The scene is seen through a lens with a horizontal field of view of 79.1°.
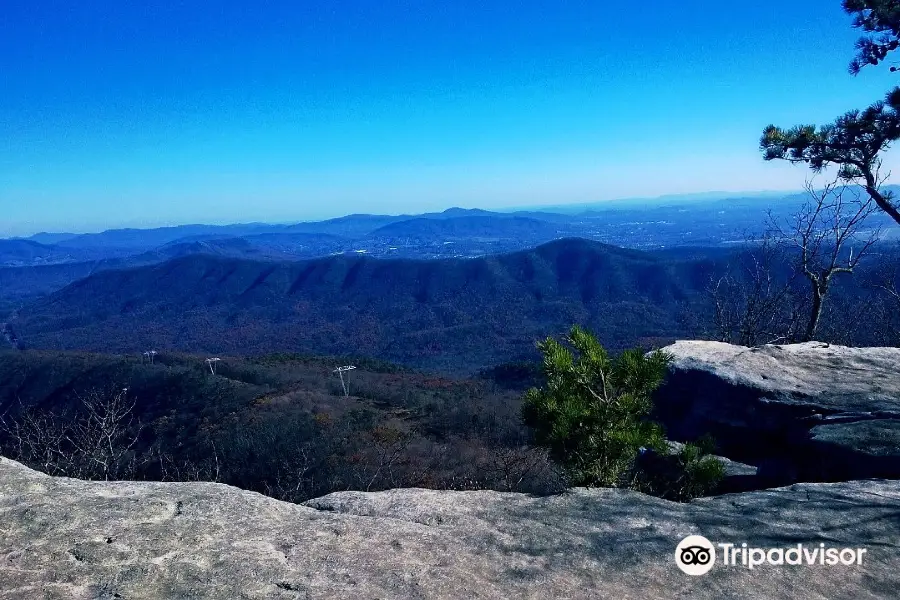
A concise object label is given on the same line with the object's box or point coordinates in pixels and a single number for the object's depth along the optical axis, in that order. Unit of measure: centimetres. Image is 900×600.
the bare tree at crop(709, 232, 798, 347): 1377
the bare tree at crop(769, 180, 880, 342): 1140
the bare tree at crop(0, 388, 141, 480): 1109
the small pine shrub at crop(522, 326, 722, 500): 590
